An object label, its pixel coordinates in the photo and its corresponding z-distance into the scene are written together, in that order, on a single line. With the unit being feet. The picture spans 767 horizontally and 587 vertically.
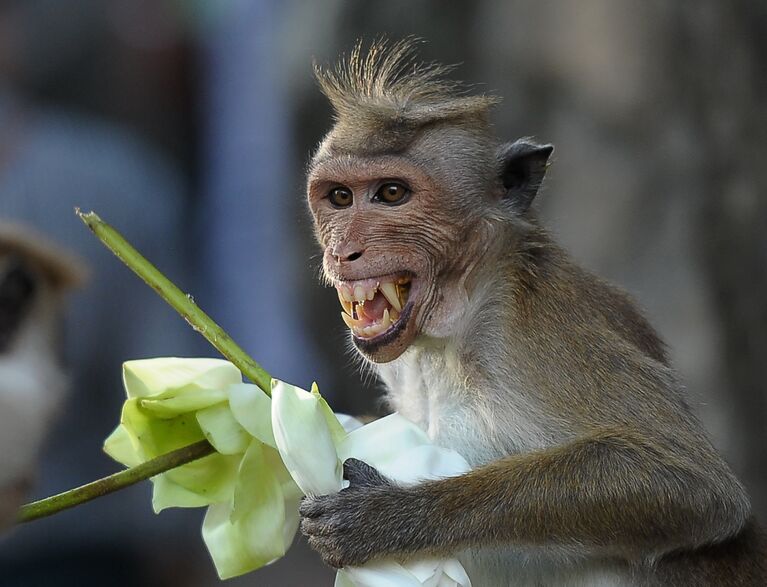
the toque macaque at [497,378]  29.76
